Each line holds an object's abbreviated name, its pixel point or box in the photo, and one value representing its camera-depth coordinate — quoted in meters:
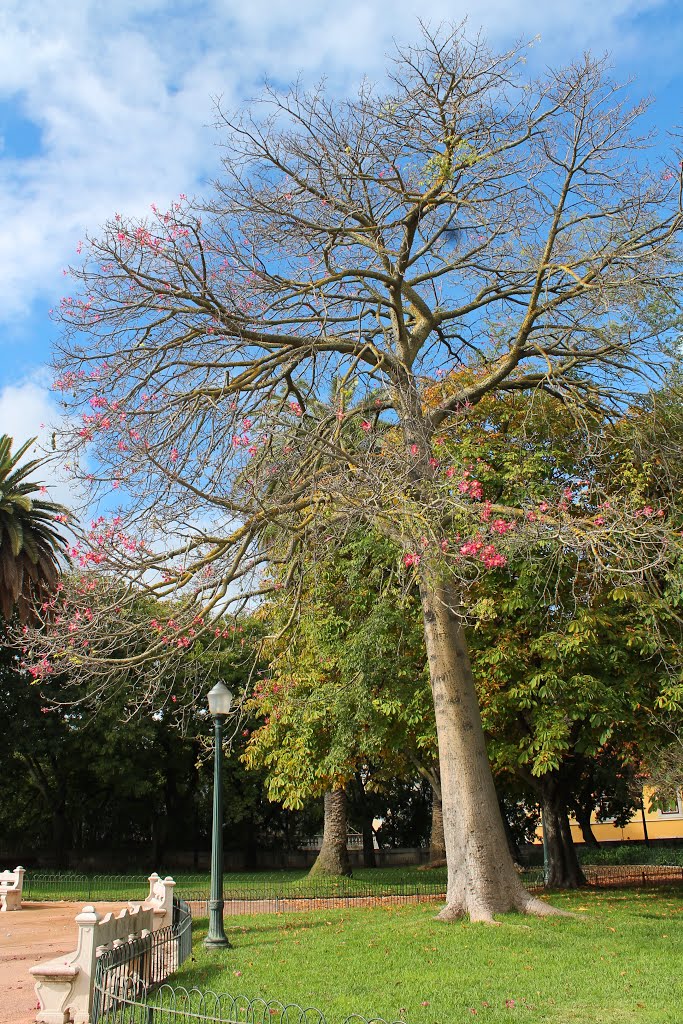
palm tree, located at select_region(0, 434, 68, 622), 25.69
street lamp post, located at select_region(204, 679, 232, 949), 12.02
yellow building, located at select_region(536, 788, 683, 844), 43.84
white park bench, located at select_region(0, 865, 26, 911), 19.56
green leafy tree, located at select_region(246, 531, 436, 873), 16.38
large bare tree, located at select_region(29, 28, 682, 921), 11.23
